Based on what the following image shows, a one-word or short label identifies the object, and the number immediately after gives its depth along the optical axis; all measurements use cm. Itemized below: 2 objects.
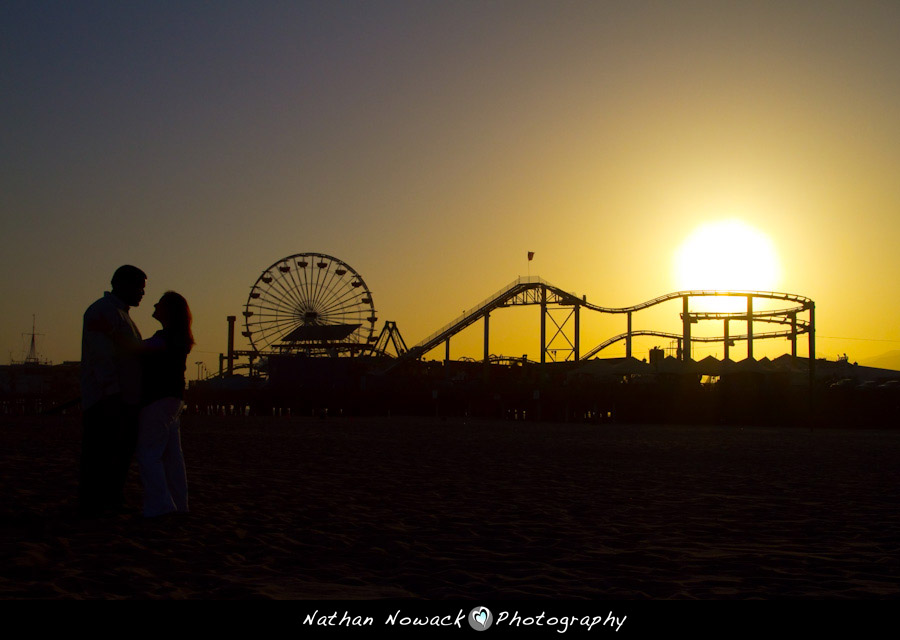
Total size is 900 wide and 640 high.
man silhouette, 614
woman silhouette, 623
